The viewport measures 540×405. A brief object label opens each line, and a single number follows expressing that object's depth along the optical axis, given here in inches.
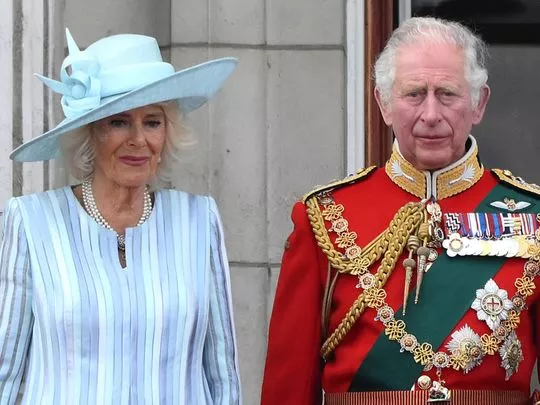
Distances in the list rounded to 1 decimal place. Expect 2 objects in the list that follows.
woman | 311.3
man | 323.3
